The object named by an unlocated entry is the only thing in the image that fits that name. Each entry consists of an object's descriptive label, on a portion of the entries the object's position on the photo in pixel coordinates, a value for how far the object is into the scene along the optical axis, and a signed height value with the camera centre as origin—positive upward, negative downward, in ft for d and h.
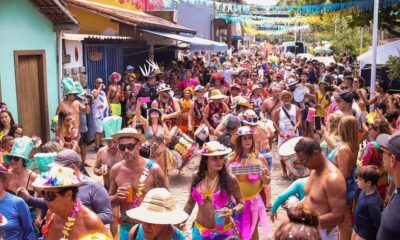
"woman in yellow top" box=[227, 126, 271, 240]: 19.31 -4.28
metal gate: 45.78 +0.03
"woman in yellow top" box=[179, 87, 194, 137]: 36.35 -3.24
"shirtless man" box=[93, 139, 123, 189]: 21.13 -3.85
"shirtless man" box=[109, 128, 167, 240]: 16.78 -3.73
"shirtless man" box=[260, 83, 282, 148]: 34.32 -2.83
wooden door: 33.81 -2.02
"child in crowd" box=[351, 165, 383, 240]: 15.47 -4.27
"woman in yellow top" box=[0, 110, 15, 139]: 26.76 -3.07
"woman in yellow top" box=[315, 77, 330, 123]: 41.50 -3.21
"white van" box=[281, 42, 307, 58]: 148.46 +3.60
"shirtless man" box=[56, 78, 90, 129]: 31.50 -2.41
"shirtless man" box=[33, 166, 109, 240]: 12.50 -3.50
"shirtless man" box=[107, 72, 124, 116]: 41.96 -2.64
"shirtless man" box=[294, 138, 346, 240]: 14.53 -3.49
